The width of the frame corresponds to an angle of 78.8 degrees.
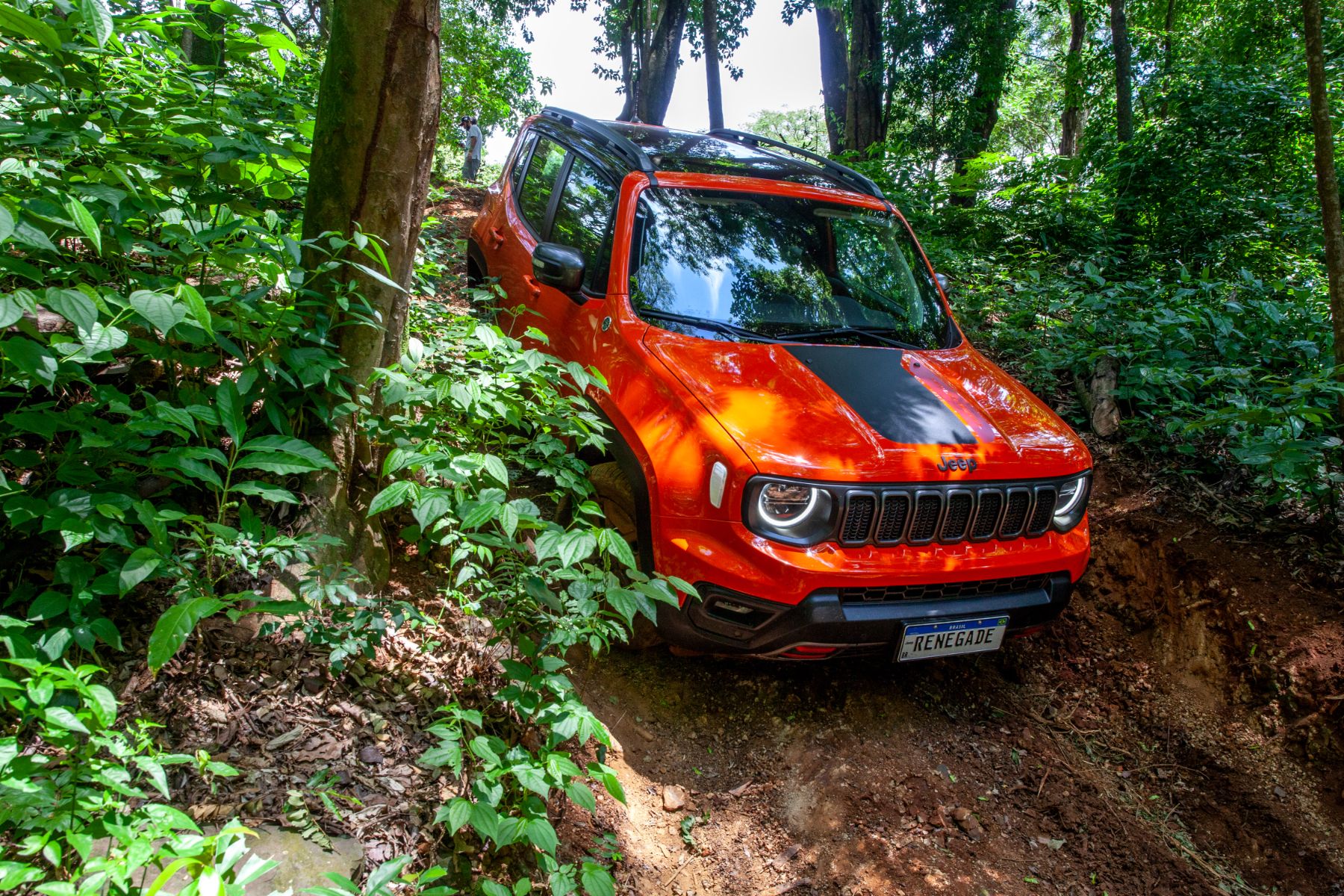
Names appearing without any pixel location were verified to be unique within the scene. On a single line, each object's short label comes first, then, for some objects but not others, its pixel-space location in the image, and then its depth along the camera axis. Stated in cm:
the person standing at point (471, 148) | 1354
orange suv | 300
